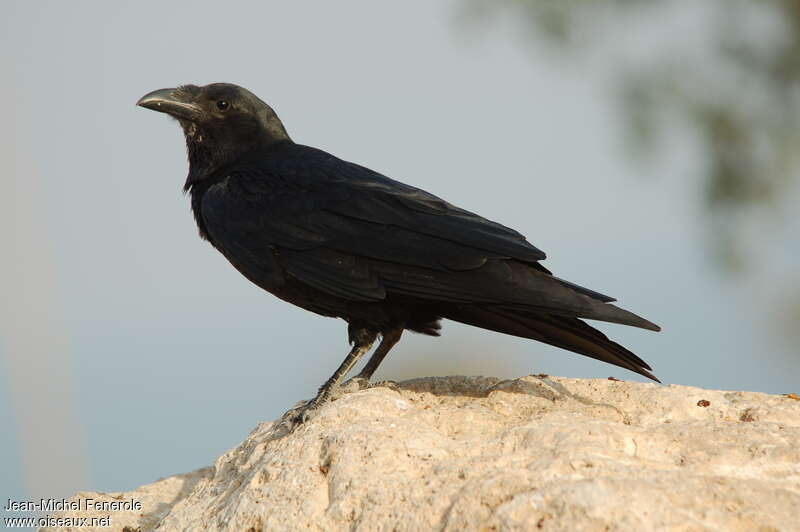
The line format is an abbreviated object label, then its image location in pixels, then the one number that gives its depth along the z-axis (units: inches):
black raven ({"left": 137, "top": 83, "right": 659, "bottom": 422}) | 348.8
